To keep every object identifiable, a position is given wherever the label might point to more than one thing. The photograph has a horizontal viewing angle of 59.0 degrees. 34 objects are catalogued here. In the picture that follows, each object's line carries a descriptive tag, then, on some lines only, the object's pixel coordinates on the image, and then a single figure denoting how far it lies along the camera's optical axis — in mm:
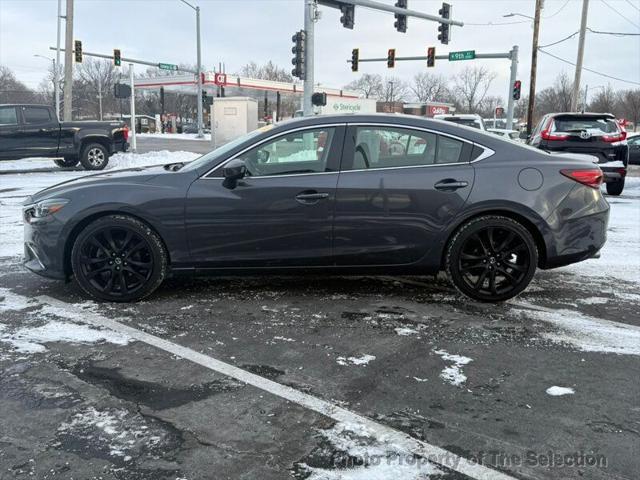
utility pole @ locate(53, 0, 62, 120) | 34219
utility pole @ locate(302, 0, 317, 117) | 17719
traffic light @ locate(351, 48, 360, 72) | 30719
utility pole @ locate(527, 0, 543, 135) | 29984
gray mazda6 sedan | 4574
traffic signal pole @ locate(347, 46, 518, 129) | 29828
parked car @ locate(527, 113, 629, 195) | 10992
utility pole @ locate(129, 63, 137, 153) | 20816
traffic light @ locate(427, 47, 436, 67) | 31438
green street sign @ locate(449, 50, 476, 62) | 30634
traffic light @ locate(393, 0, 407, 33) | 21609
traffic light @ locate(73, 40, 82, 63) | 27734
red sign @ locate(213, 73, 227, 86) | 49719
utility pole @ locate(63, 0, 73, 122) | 19922
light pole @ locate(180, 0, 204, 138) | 37141
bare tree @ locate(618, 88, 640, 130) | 70306
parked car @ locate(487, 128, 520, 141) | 19284
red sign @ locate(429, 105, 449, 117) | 68538
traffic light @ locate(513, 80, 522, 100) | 30794
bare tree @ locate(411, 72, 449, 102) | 102125
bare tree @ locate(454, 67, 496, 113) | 91812
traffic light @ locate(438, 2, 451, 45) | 23219
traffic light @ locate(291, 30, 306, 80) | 18016
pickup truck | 15523
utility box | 22500
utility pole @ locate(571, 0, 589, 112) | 28094
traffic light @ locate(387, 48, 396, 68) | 31734
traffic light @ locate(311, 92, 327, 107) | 18625
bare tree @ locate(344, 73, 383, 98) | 103125
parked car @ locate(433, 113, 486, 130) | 15499
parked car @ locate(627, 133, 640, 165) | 21539
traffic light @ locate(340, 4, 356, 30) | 19453
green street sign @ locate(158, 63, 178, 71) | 34244
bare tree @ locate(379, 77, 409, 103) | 102000
